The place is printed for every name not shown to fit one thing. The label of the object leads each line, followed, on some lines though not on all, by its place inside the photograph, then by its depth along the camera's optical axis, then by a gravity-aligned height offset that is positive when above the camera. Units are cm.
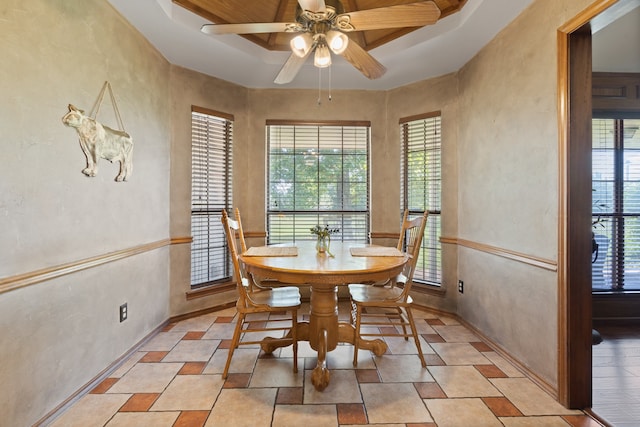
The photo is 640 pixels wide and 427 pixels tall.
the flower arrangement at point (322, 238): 228 -18
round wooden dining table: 182 -37
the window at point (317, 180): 377 +41
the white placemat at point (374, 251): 231 -29
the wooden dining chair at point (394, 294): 223 -62
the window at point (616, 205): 318 +10
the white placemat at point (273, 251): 227 -28
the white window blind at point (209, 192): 330 +24
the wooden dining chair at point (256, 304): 211 -63
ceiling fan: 168 +110
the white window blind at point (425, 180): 344 +38
